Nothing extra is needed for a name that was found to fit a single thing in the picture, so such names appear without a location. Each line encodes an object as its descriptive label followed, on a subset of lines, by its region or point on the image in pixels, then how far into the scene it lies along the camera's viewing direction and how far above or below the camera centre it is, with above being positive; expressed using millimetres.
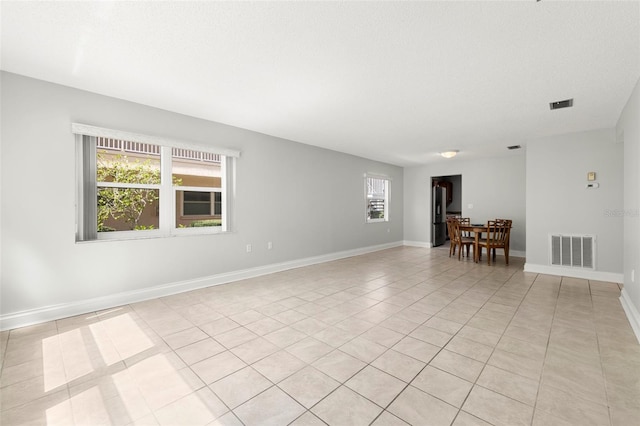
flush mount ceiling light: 5844 +1264
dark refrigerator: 8133 -139
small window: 7355 +406
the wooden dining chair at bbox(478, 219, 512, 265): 5652 -525
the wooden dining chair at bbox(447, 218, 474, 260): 6203 -603
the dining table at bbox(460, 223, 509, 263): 5711 -598
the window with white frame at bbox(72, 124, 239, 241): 3166 +362
